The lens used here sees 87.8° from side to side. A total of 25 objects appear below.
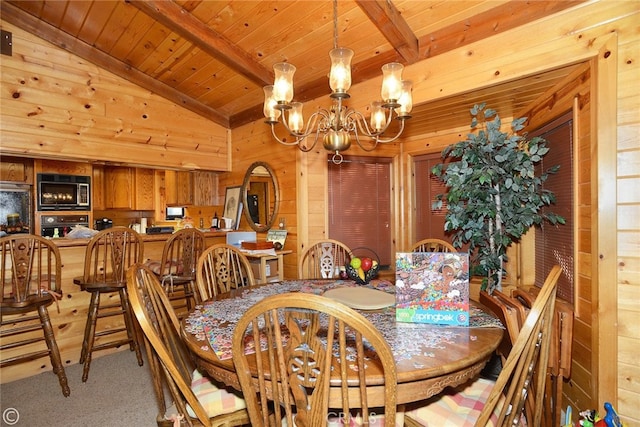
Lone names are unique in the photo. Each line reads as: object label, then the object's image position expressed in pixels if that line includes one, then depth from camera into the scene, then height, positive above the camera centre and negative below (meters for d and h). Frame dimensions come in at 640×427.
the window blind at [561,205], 2.20 +0.01
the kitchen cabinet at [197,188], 4.75 +0.35
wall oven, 4.41 -0.13
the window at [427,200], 3.69 +0.11
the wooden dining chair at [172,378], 1.10 -0.61
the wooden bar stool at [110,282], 2.61 -0.55
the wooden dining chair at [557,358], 1.28 -0.59
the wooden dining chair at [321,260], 2.67 -0.41
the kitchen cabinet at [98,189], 5.20 +0.39
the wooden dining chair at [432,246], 2.60 -0.31
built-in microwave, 4.36 +0.29
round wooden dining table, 1.03 -0.49
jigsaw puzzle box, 1.39 -0.34
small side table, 3.42 -0.59
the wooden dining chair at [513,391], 0.96 -0.59
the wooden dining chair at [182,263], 2.86 -0.46
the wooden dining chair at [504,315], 1.33 -0.48
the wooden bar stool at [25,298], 2.22 -0.58
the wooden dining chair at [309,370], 0.81 -0.43
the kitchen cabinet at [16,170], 4.27 +0.59
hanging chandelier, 1.72 +0.63
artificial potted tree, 2.52 +0.13
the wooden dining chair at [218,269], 2.10 -0.39
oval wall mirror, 3.88 +0.18
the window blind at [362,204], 3.79 +0.07
